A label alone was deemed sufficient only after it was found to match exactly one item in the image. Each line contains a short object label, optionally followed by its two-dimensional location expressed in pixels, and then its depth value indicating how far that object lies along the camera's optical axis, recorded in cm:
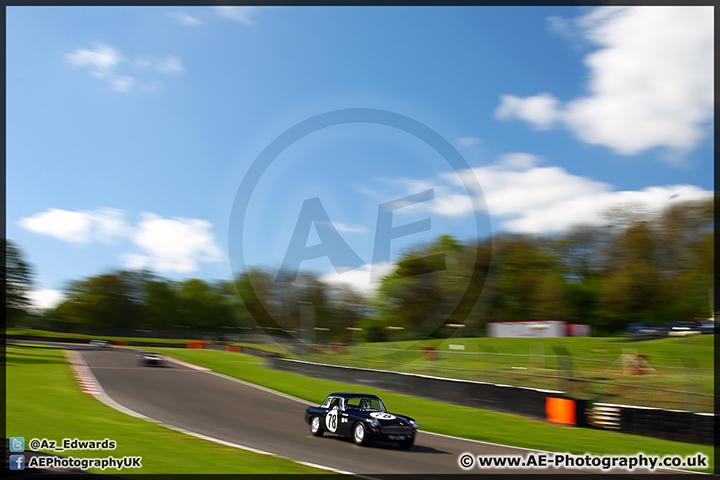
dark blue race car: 1148
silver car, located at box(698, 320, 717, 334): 3797
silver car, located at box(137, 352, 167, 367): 3706
